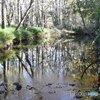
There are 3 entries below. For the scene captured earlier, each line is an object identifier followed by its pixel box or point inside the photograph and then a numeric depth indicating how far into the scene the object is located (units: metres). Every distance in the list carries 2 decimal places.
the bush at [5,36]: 21.13
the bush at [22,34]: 27.08
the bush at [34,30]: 34.01
